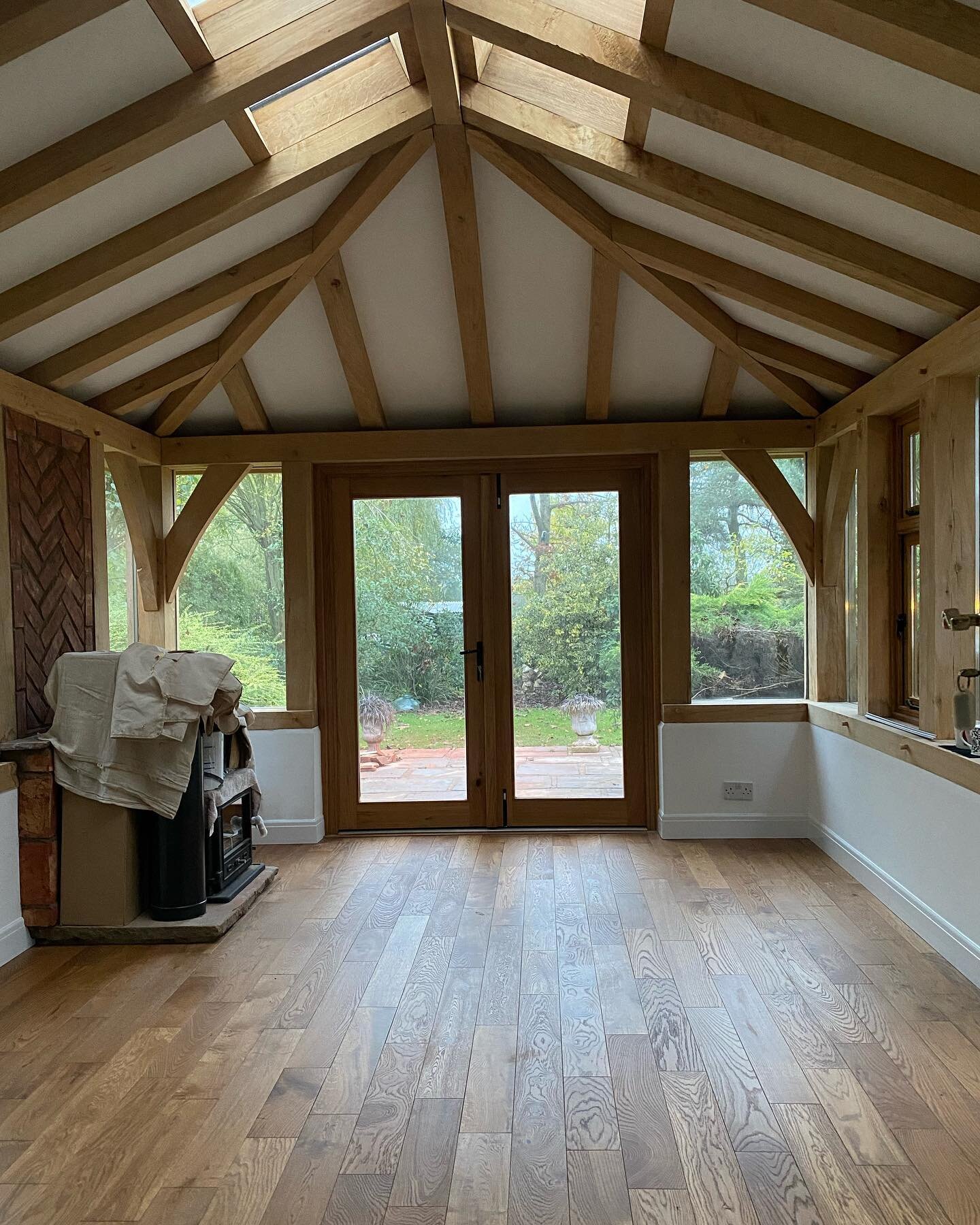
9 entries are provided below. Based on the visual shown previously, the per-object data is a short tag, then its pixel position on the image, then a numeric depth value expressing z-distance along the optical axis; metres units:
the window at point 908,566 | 4.48
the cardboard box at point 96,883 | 4.04
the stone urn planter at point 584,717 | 5.81
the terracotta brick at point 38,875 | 4.00
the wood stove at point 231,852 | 4.32
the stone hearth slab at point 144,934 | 4.01
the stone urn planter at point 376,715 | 5.86
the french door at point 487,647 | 5.79
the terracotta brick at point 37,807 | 3.96
